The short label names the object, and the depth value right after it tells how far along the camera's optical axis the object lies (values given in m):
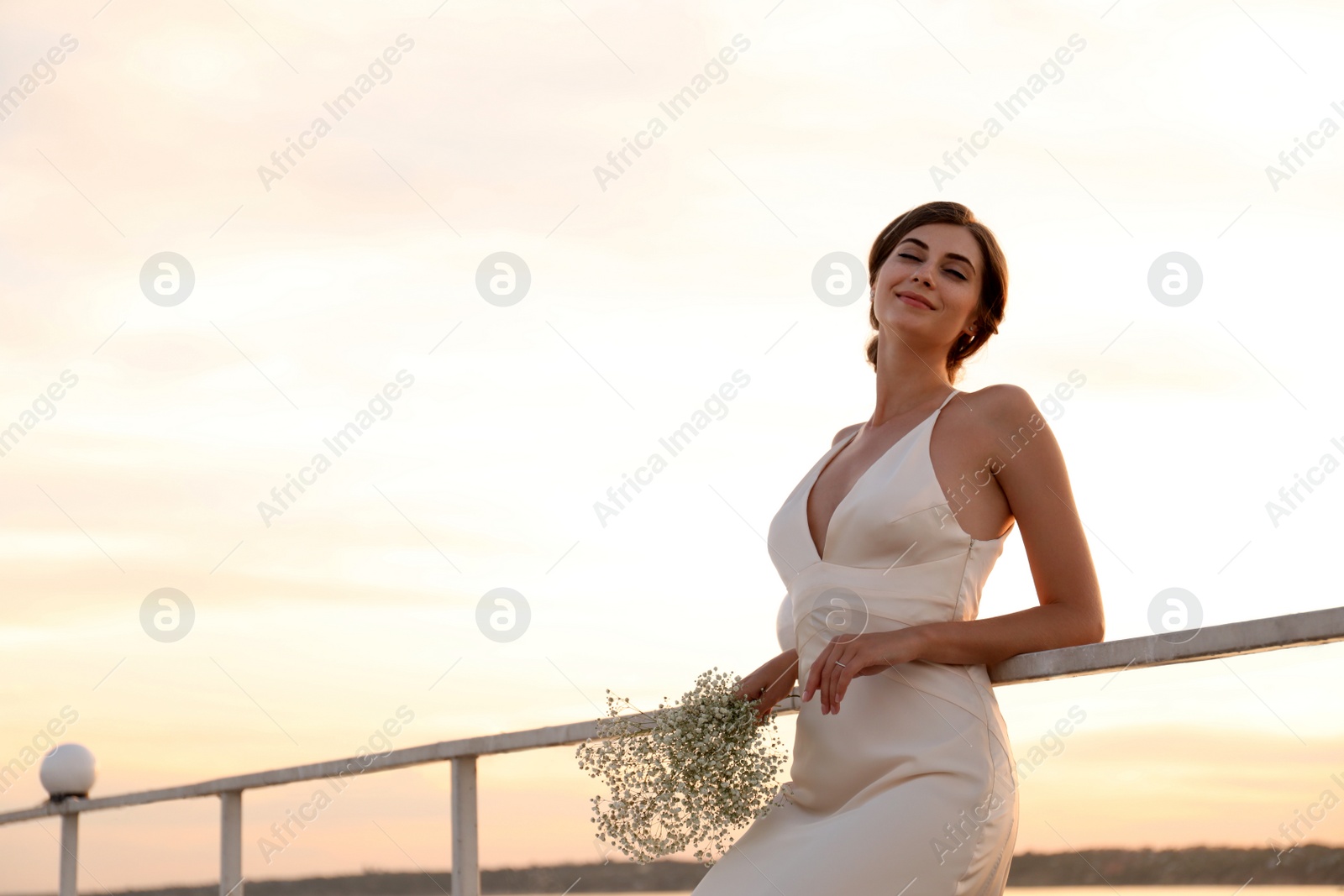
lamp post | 6.10
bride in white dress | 2.11
